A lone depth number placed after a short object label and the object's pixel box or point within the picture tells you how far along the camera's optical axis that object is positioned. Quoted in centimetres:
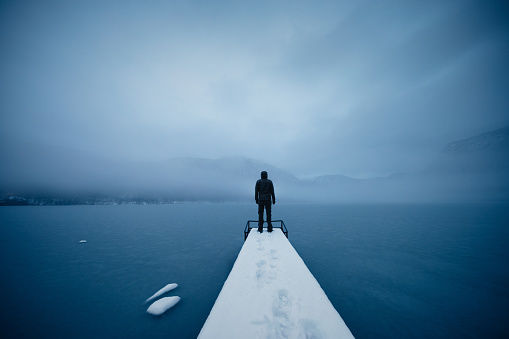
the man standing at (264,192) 948
